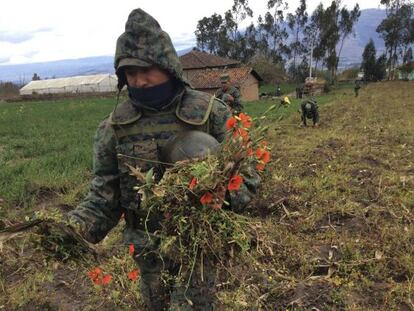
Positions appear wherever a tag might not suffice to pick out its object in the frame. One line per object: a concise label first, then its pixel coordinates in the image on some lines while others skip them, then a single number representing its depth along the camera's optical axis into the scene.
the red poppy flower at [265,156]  2.06
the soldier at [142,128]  2.48
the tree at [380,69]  63.91
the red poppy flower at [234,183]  1.90
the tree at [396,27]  66.19
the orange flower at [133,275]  2.49
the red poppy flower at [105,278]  2.31
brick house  44.56
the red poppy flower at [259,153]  2.04
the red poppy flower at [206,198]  1.86
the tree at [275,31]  86.23
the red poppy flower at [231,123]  2.03
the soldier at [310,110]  14.46
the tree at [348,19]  74.94
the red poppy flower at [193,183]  1.83
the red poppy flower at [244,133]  1.94
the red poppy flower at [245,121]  2.05
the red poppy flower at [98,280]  2.30
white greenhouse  67.12
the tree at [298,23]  86.50
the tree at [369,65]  63.91
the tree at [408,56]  75.00
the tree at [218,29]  82.88
